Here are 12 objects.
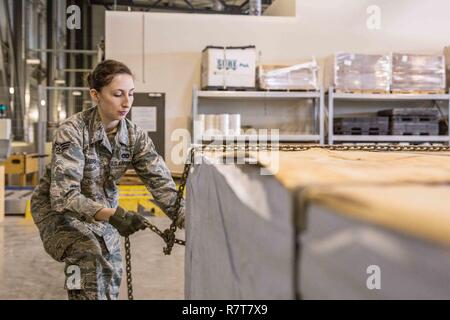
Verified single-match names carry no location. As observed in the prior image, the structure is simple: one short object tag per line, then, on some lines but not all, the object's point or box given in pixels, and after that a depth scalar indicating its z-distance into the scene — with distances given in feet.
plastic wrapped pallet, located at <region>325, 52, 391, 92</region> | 24.30
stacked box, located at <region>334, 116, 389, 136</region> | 24.77
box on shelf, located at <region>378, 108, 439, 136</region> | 24.86
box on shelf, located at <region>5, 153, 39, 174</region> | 33.83
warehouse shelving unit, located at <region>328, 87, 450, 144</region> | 24.54
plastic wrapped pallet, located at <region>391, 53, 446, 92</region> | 24.70
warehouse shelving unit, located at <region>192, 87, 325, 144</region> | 23.92
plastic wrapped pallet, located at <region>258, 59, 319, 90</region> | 24.17
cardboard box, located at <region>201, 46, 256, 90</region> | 23.66
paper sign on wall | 25.94
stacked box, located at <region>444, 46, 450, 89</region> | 26.68
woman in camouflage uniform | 10.19
